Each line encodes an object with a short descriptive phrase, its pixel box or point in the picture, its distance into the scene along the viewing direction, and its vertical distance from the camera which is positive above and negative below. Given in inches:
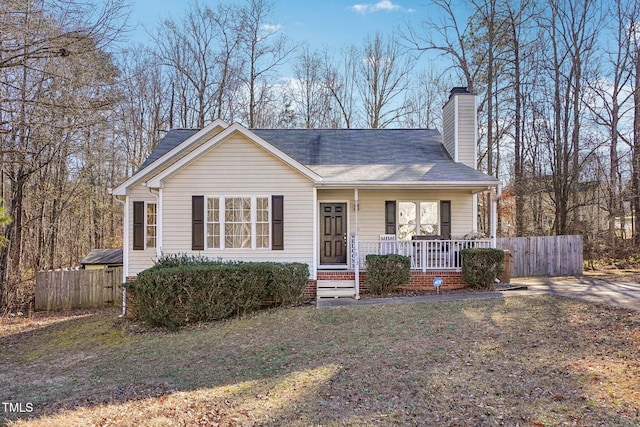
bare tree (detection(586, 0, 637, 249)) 676.7 +217.4
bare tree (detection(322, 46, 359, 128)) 979.3 +362.0
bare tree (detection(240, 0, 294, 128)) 929.5 +415.7
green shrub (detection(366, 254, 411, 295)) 416.5 -46.5
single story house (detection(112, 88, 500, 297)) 428.5 +23.0
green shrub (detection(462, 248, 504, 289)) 417.7 -40.4
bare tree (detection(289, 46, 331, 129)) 989.2 +338.3
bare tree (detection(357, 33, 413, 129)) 952.3 +354.4
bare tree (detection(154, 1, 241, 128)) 903.7 +389.0
